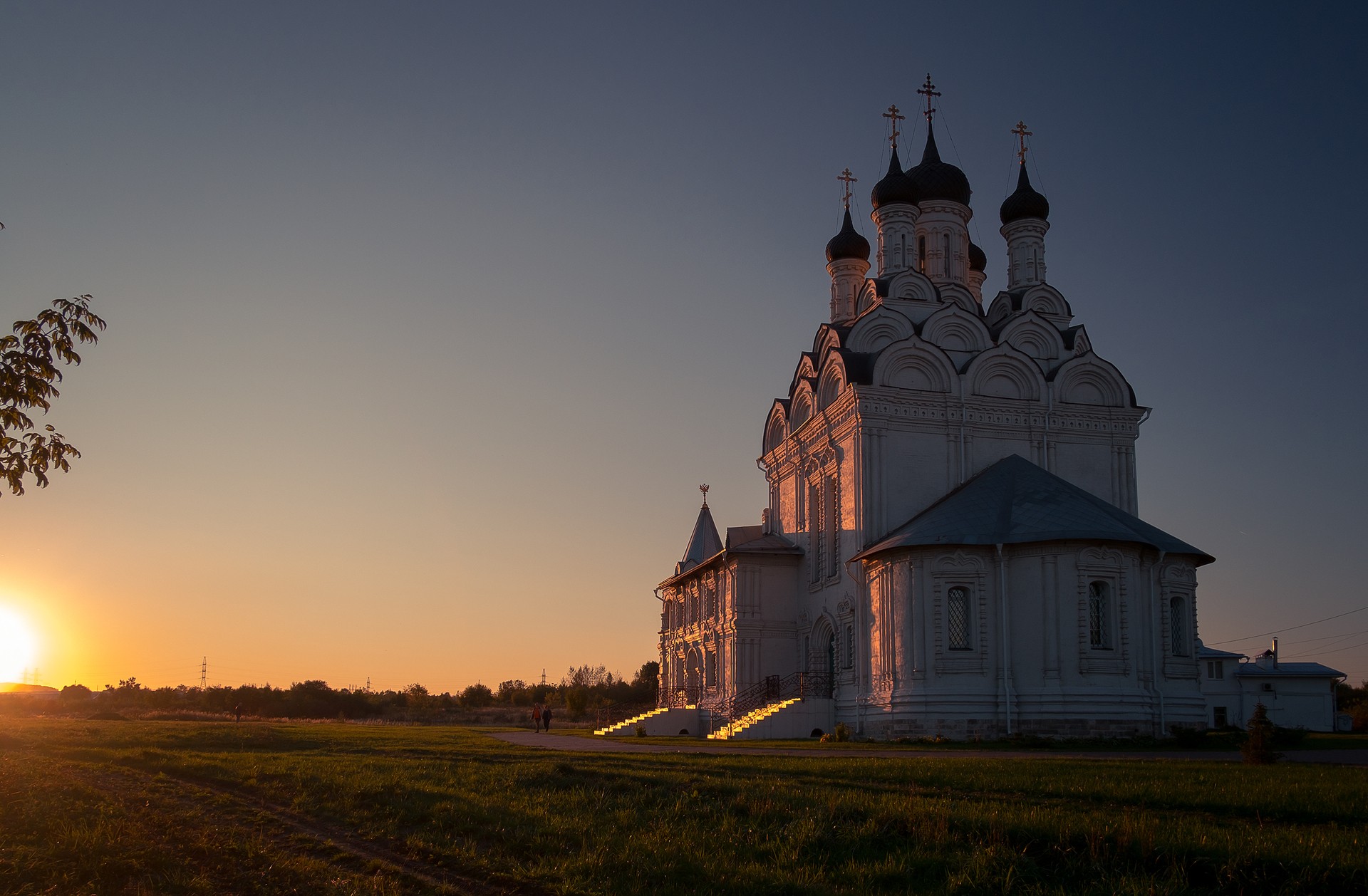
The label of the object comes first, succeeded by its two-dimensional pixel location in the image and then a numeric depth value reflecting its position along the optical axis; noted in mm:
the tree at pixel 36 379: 7348
